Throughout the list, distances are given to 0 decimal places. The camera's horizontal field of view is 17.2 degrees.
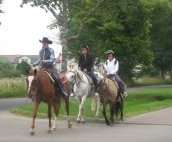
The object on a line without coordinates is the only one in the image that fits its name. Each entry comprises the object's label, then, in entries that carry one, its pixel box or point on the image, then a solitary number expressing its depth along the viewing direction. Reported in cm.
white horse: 2041
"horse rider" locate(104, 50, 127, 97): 2117
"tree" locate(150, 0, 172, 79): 7469
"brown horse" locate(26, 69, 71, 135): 1739
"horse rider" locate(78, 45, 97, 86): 2120
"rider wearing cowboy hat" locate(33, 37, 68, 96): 1836
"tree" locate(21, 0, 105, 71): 3344
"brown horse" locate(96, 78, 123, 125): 2047
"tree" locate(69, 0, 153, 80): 3931
